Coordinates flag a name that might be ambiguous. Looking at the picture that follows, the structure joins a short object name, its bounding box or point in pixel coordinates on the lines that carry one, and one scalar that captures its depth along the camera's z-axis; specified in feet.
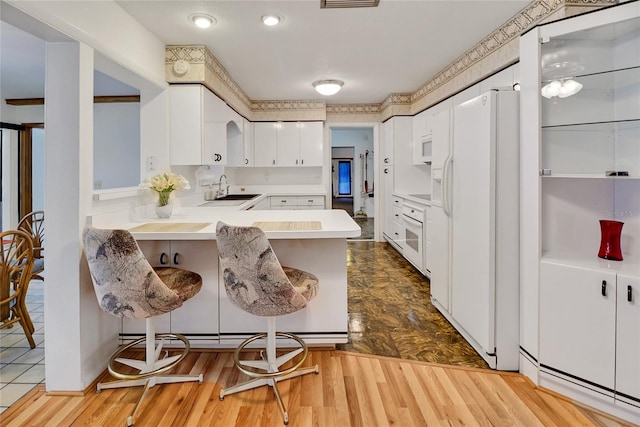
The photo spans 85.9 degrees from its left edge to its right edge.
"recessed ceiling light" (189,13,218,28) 8.36
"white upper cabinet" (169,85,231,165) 10.07
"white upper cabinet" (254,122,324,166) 18.86
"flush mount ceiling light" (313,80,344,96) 13.99
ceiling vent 7.73
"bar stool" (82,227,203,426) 5.34
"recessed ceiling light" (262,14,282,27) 8.50
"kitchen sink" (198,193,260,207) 12.11
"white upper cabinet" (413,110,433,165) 14.74
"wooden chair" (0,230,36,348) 7.43
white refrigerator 6.79
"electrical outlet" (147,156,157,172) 9.91
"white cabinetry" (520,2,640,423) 5.68
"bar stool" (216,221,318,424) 5.32
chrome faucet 15.30
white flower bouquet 8.14
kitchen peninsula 7.38
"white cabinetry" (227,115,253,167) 16.10
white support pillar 6.15
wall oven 13.01
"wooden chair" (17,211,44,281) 9.36
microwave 14.46
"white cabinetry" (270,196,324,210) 18.42
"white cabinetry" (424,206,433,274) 12.23
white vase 8.25
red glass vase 5.99
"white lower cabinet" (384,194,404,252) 16.31
